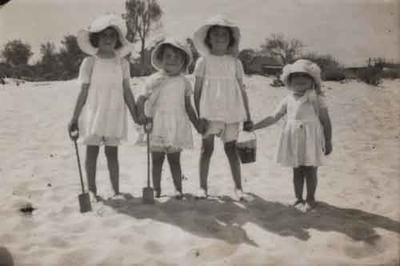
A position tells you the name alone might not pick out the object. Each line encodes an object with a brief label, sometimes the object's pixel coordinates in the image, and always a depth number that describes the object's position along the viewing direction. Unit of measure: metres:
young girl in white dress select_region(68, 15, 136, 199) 4.06
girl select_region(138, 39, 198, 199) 4.06
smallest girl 3.91
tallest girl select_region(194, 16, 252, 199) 4.12
